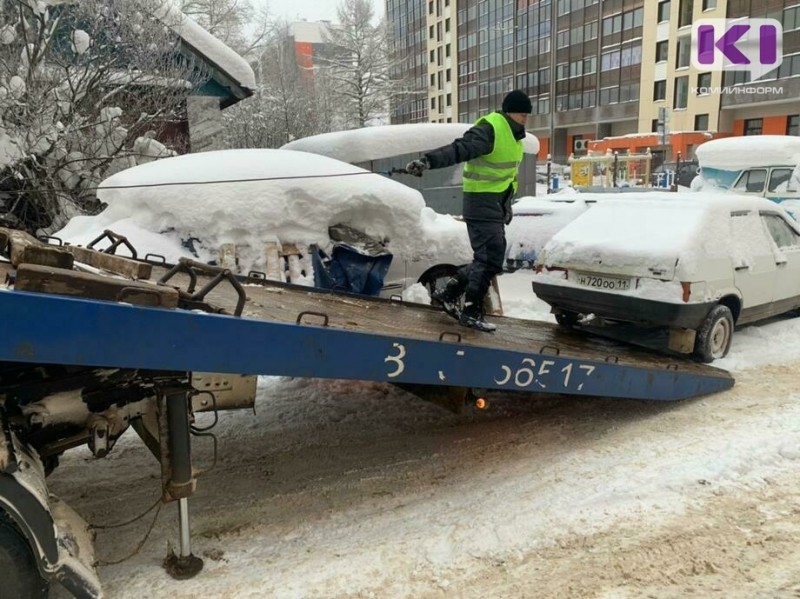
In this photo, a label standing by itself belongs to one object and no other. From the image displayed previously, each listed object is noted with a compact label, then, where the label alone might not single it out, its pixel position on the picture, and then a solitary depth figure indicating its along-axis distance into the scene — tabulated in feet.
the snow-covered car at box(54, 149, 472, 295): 19.01
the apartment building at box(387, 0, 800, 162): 138.31
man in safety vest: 14.67
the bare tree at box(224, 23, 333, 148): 73.87
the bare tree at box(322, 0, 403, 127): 129.90
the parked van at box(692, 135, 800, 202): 50.55
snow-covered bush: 28.91
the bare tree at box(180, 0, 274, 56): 98.48
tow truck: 7.47
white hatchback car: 18.60
